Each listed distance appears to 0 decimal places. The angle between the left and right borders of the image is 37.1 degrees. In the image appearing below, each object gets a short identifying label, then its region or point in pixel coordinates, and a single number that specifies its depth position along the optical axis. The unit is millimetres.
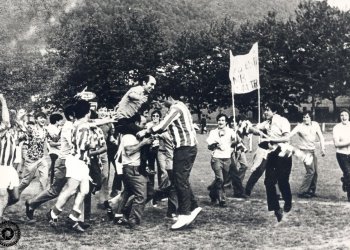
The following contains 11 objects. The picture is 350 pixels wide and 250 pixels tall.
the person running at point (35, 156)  9531
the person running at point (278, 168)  7986
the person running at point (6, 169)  7098
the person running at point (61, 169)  7918
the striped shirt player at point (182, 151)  7680
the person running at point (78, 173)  7352
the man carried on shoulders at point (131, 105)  8070
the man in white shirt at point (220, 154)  9352
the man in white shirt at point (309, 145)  10336
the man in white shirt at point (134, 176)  7867
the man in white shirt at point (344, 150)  9828
